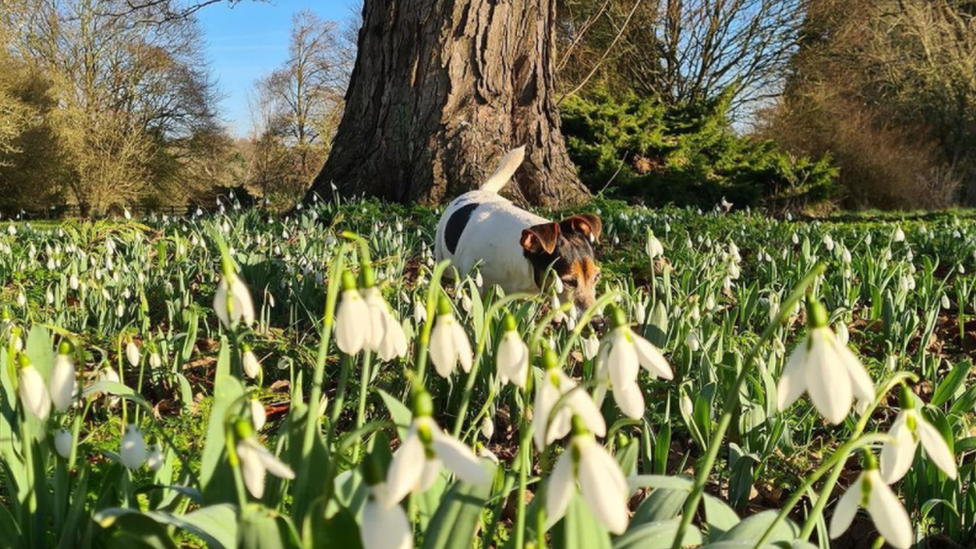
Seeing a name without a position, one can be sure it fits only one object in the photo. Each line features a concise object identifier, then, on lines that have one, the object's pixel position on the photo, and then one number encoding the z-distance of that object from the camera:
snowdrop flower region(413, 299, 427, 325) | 0.61
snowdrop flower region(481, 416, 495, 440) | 0.55
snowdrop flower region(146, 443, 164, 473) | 0.39
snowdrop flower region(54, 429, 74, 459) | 0.38
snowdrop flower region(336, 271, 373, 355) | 0.29
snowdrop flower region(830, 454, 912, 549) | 0.26
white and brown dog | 2.79
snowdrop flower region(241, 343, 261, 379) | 0.41
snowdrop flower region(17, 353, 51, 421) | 0.33
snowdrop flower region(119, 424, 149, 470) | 0.36
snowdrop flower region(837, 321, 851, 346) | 0.62
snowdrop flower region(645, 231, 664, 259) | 0.81
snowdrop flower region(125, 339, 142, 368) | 0.56
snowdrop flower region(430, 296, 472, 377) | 0.31
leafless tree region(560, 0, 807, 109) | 16.40
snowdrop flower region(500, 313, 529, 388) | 0.32
